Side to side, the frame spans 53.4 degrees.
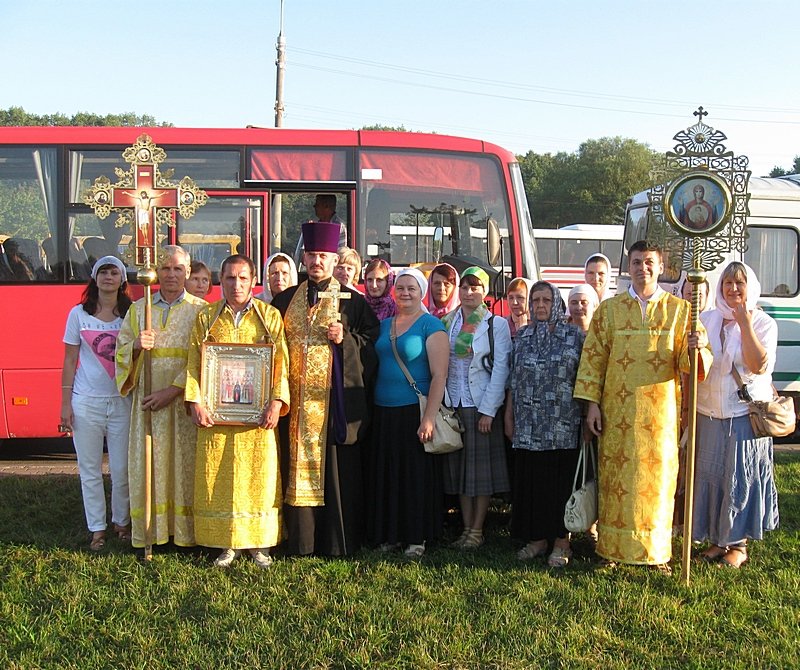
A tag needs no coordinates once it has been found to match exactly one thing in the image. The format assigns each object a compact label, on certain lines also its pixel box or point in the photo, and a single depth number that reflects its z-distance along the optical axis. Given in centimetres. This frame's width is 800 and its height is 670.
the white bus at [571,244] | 2084
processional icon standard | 475
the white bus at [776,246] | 1042
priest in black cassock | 492
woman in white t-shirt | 527
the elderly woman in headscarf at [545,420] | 488
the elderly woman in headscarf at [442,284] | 532
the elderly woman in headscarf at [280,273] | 574
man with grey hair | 497
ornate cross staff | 513
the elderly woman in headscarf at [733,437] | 476
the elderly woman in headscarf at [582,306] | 532
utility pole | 2005
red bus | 798
